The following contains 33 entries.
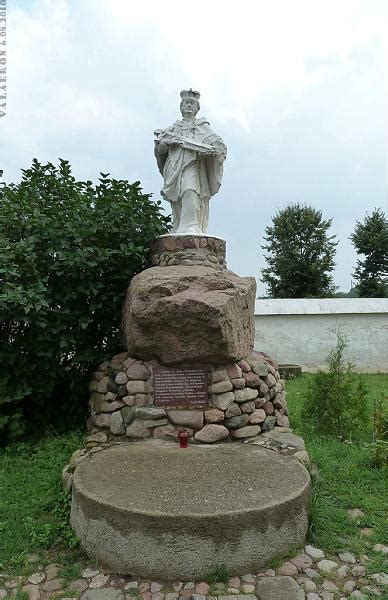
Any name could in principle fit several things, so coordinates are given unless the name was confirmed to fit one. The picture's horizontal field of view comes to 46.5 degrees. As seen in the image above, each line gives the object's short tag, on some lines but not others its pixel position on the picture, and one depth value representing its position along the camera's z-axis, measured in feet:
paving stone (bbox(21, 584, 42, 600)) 7.73
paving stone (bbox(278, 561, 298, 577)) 8.11
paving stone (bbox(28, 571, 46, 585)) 8.12
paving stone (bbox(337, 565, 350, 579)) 8.23
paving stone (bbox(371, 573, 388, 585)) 8.00
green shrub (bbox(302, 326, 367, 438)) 15.71
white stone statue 16.39
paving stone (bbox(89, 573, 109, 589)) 7.91
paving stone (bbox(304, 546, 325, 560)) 8.68
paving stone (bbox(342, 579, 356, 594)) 7.84
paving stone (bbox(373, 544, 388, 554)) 8.92
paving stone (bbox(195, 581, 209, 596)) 7.59
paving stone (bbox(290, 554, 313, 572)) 8.34
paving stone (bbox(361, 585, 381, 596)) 7.69
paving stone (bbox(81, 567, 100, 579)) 8.18
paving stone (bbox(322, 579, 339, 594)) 7.81
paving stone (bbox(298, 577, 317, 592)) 7.80
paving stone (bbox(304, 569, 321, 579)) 8.12
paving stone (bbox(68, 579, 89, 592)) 7.84
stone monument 8.00
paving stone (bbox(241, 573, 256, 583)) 7.89
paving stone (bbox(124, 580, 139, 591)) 7.76
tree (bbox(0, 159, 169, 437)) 13.96
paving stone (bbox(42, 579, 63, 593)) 7.90
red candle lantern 11.84
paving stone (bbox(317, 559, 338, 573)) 8.34
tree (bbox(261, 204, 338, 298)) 66.13
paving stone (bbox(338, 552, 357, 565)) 8.61
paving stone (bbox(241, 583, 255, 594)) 7.62
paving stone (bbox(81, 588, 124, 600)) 7.56
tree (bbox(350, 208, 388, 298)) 61.83
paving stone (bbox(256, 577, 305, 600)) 7.52
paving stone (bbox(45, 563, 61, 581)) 8.24
